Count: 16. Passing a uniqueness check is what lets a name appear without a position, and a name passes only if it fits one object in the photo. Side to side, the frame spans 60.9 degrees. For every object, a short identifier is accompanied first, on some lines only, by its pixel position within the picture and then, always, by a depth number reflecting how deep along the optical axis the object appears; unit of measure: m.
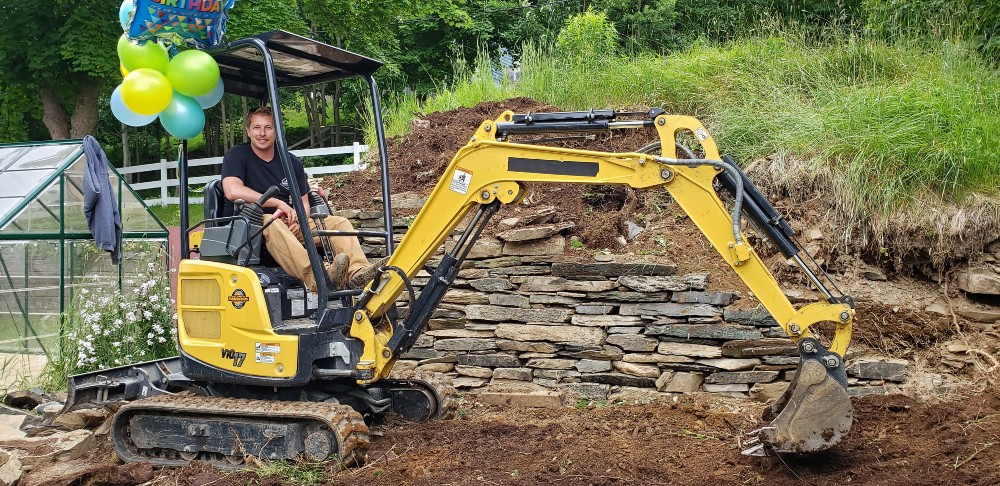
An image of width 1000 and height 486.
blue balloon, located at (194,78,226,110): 5.57
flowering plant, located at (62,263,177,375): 7.54
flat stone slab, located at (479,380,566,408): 6.80
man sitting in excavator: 5.29
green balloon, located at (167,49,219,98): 5.24
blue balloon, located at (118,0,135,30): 5.19
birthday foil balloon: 5.08
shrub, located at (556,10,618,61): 10.38
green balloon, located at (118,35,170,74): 5.23
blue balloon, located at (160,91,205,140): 5.31
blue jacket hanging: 7.81
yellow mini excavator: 4.50
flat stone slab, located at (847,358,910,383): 6.18
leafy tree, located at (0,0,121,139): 15.06
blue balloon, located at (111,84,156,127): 5.21
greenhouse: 8.01
